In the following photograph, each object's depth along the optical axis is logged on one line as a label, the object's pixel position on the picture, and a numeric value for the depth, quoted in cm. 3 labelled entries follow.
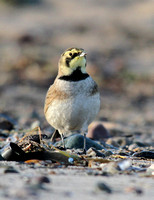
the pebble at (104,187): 673
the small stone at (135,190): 681
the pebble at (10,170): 781
